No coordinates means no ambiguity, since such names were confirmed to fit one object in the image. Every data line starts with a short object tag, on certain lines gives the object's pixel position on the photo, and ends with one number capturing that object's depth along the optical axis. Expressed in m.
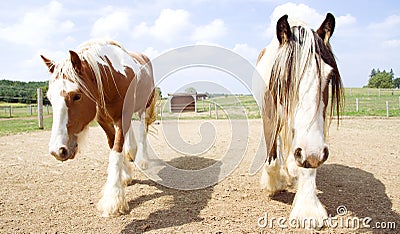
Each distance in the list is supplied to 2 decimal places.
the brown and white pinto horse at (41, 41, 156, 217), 2.74
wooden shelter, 17.67
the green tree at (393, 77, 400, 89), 94.44
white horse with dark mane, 2.27
